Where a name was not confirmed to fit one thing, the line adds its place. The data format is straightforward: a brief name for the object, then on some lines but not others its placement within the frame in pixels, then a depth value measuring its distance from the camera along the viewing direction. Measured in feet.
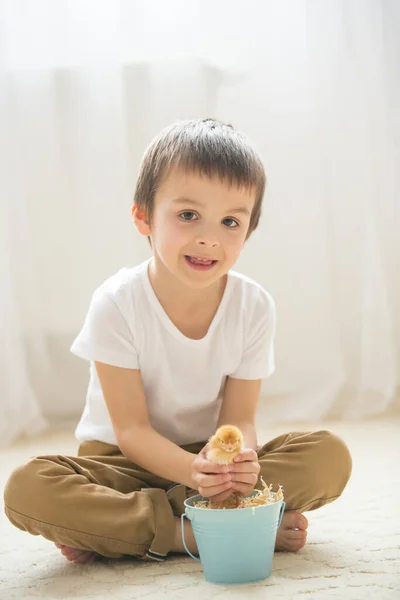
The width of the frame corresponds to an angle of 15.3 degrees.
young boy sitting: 5.58
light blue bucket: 5.23
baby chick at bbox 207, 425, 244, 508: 5.27
